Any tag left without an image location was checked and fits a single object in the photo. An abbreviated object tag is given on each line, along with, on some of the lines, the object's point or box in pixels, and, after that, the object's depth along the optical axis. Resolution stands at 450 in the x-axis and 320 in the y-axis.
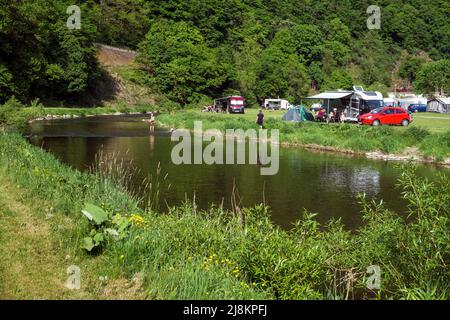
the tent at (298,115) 46.44
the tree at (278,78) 103.19
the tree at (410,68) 157.50
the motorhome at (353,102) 48.09
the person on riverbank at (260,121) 40.37
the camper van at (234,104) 69.69
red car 41.69
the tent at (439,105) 77.88
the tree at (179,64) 95.38
